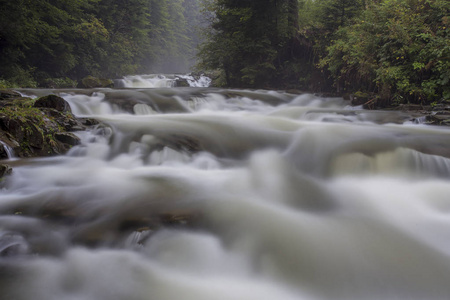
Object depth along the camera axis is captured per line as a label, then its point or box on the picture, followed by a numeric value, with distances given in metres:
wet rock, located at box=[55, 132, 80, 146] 4.28
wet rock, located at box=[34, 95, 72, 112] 4.94
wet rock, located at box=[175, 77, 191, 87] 17.22
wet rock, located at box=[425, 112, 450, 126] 5.21
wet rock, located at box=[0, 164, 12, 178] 3.02
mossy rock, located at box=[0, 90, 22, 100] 5.56
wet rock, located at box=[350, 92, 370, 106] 8.19
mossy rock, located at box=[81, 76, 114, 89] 12.30
